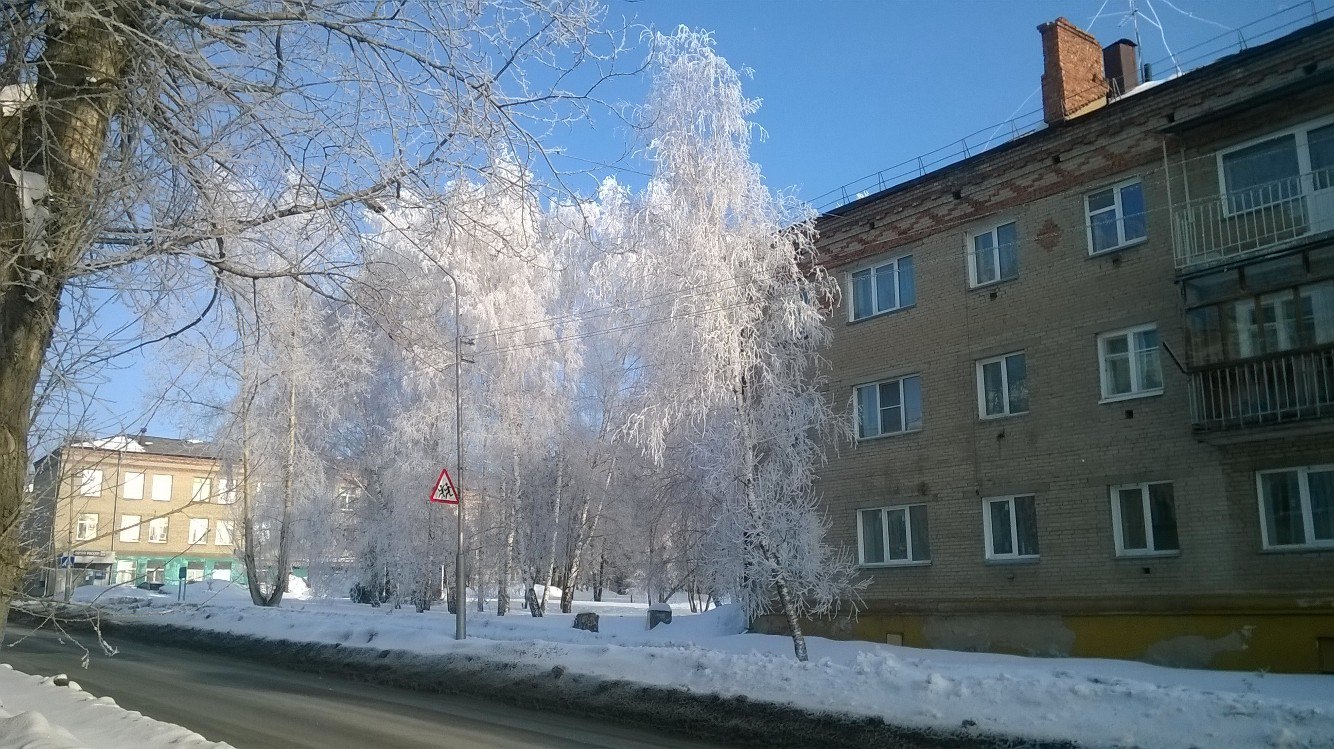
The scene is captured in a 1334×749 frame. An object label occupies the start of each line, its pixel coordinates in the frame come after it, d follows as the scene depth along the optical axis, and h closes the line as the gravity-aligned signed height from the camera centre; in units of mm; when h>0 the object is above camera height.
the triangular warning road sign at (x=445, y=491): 20594 +1174
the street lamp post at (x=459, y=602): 20656 -1138
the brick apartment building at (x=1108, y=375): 15359 +2935
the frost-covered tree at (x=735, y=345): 18672 +4013
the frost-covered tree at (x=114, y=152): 4762 +2209
